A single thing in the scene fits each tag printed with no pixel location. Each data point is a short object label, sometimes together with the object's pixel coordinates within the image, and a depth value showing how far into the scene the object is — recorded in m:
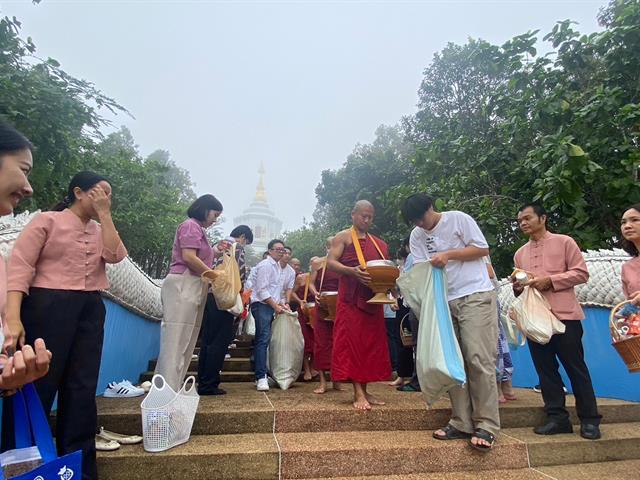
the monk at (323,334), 4.35
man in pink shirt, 3.11
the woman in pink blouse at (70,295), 2.16
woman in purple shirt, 3.23
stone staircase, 2.57
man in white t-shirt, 2.88
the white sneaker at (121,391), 3.84
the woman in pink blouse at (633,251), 2.76
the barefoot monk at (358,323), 3.43
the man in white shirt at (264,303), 4.68
